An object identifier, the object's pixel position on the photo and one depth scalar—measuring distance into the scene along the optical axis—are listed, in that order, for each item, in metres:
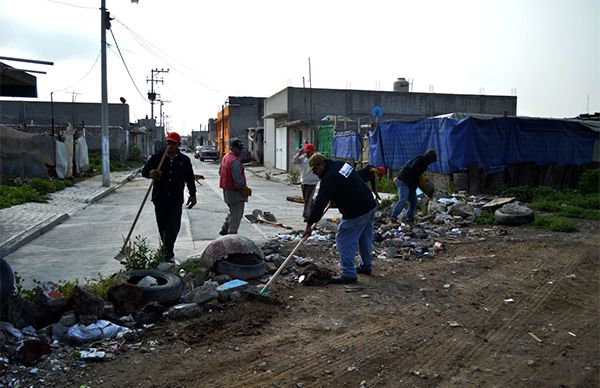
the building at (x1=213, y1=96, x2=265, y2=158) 52.53
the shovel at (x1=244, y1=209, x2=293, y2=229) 11.28
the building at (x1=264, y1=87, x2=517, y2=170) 31.43
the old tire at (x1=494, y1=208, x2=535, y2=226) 10.32
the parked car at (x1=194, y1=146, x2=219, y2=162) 52.94
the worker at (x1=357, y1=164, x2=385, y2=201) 8.14
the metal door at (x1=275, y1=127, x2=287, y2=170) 32.18
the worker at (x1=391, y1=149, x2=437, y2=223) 10.37
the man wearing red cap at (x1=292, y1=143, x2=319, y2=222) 10.68
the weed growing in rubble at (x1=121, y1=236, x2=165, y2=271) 6.20
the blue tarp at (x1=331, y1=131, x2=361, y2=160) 19.95
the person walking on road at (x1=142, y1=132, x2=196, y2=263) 6.98
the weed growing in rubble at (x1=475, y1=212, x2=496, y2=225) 10.63
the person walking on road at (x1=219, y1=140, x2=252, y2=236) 8.07
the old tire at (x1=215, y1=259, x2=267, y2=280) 6.26
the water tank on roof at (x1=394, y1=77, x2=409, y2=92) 40.28
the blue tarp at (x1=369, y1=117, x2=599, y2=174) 13.70
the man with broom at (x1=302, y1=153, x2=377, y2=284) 6.29
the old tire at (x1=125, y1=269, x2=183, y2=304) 5.25
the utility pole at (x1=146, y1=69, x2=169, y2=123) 60.24
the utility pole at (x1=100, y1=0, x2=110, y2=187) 19.84
